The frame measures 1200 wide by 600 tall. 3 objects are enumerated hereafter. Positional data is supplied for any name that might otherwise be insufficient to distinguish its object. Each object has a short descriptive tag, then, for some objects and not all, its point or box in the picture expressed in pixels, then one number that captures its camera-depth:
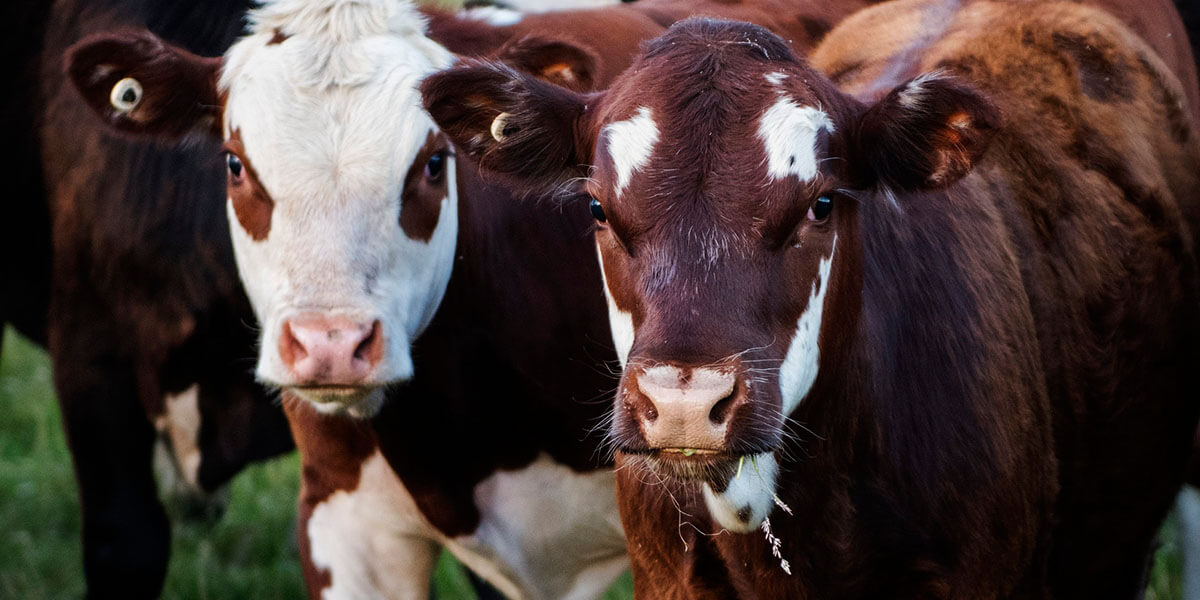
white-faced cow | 7.75
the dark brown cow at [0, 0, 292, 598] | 10.55
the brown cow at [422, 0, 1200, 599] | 5.90
